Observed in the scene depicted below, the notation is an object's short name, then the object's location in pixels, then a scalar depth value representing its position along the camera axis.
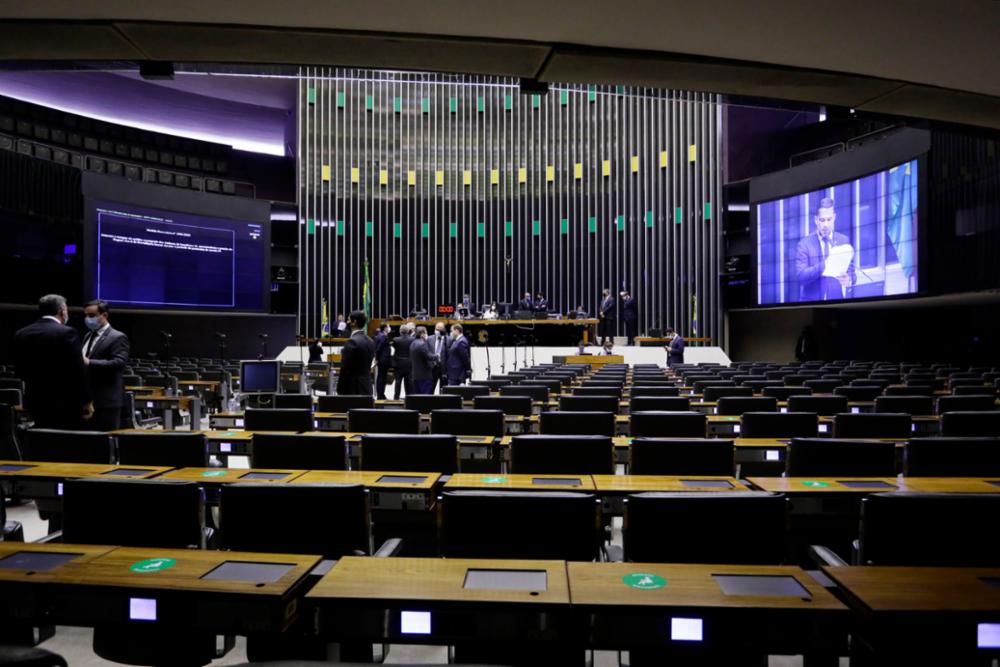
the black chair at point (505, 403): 5.93
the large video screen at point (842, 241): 14.35
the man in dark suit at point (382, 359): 10.85
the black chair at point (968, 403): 5.88
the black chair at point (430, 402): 5.95
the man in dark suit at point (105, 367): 5.33
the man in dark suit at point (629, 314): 18.70
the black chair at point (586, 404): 6.03
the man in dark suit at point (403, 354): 10.29
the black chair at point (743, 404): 5.88
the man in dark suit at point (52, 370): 4.80
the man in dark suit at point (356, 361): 7.10
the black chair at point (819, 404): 5.96
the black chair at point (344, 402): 6.14
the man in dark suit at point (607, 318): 18.14
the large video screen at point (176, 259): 16.89
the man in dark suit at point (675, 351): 15.32
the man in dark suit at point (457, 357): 10.58
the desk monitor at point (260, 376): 8.60
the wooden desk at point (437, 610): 1.57
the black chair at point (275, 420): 5.00
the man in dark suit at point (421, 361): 9.36
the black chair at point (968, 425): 4.66
